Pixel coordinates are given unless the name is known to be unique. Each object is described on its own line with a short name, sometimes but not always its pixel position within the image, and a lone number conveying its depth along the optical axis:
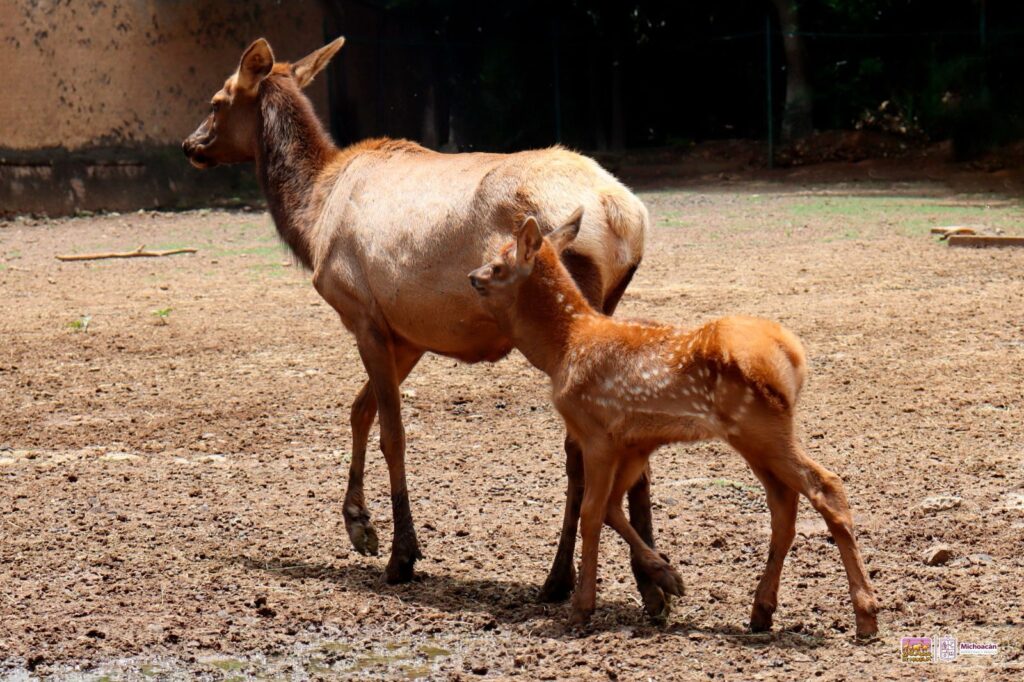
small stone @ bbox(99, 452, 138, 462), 14.23
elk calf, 8.69
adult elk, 10.28
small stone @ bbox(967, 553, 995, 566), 10.12
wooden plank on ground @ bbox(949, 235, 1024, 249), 25.59
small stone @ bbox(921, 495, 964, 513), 11.43
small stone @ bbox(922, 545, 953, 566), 10.18
